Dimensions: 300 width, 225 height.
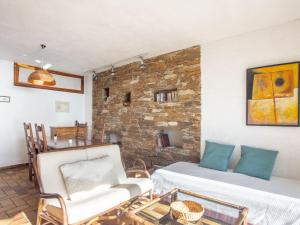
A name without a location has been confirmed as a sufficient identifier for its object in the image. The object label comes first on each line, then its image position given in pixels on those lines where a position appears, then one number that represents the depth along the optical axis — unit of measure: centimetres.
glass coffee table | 150
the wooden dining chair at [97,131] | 488
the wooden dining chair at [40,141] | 291
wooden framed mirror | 427
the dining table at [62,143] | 303
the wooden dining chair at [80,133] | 334
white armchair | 169
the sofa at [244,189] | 181
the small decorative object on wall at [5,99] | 406
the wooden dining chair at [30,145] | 312
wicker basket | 145
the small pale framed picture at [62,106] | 490
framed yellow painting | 239
